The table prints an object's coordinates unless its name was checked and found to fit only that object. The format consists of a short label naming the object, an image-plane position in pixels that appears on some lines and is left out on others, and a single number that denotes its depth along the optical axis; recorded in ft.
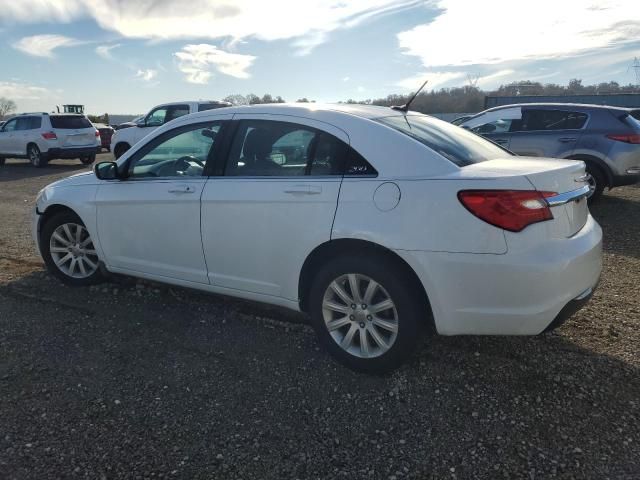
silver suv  26.05
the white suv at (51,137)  54.95
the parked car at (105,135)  69.36
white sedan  8.79
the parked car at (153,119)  44.04
